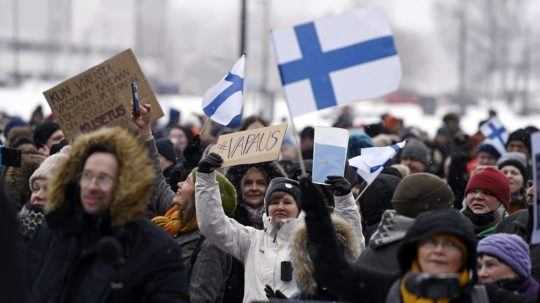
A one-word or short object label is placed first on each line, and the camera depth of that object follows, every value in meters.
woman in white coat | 13.78
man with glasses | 10.80
